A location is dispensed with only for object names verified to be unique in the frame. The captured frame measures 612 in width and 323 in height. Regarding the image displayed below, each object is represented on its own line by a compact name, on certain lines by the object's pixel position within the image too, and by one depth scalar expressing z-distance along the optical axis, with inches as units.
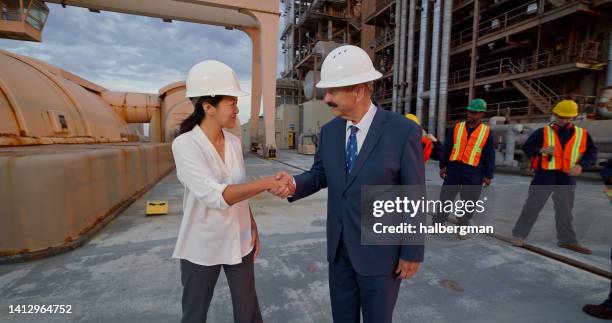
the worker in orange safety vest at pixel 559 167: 130.3
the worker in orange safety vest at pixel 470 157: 149.6
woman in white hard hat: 56.7
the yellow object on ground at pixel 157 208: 183.6
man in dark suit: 57.0
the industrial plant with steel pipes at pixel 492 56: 459.2
